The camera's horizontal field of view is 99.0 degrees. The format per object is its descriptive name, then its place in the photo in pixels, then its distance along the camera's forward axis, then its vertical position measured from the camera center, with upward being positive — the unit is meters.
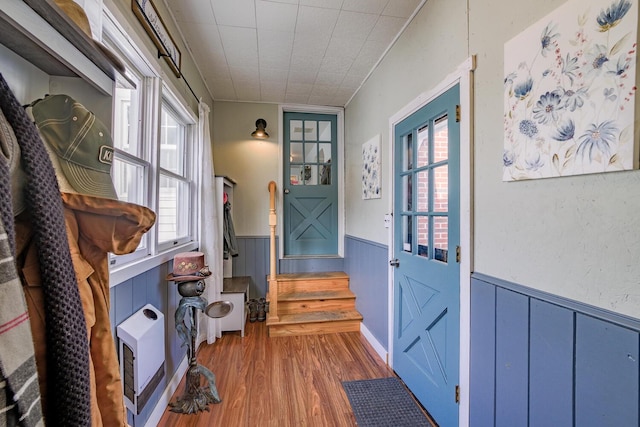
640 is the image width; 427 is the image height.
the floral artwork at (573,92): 0.79 +0.42
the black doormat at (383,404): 1.65 -1.25
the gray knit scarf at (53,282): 0.43 -0.12
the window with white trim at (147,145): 1.43 +0.42
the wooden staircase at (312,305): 2.83 -1.03
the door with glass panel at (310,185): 3.67 +0.38
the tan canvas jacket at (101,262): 0.56 -0.11
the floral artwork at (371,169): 2.54 +0.45
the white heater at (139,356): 1.26 -0.70
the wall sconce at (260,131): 3.29 +0.99
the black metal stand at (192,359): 1.80 -1.00
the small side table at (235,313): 2.79 -1.03
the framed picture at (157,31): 1.46 +1.10
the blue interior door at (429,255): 1.52 -0.27
